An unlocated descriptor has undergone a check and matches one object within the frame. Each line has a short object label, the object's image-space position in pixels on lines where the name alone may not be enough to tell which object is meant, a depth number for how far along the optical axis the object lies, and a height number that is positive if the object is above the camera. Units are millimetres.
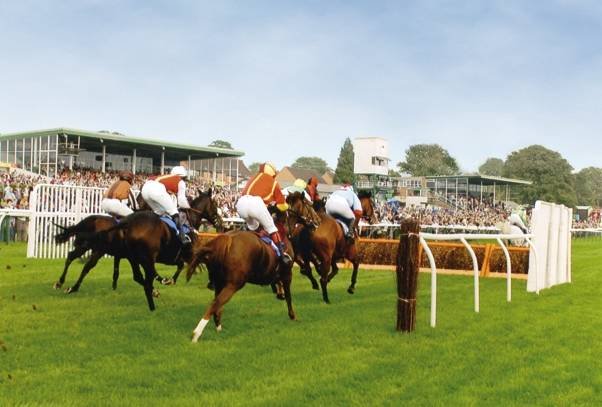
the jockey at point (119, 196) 10852 -70
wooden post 7371 -838
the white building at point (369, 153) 42500 +3287
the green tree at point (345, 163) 82688 +4964
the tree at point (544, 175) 85500 +4626
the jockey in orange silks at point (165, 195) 9031 -13
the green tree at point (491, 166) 162275 +10756
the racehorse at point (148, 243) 8617 -685
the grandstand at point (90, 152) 40562 +2960
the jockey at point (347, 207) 11055 -111
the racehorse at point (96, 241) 9312 -728
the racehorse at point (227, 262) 6785 -716
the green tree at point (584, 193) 115125 +3172
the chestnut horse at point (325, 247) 10109 -761
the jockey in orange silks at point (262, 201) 7770 -42
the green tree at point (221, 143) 127538 +10697
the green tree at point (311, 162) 145375 +8640
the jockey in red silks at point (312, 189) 12016 +203
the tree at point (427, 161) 103312 +7082
